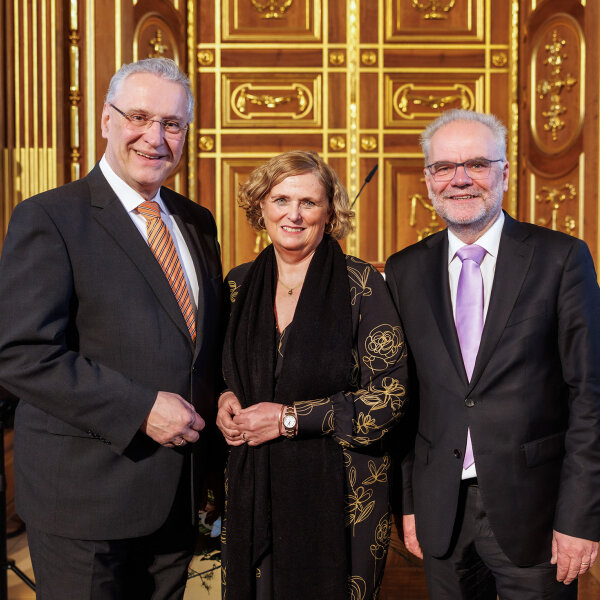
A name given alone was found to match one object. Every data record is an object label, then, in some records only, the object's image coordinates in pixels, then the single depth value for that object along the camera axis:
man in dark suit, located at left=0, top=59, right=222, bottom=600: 1.55
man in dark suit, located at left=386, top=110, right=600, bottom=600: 1.67
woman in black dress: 1.73
